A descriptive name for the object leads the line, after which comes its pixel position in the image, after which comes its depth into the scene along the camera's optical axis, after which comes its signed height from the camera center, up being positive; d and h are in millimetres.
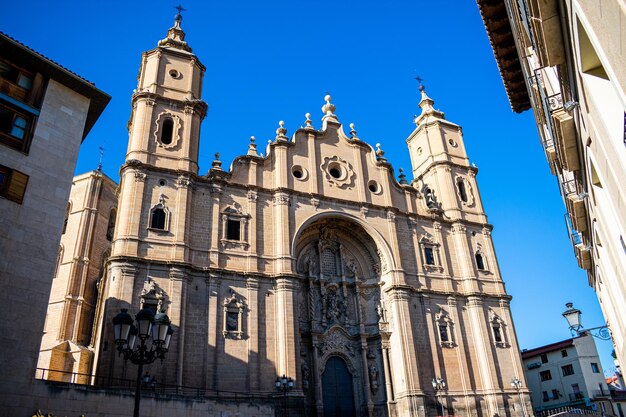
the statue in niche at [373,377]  27406 +2821
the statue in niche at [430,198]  34344 +15408
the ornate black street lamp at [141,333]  11031 +2384
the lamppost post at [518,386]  28797 +2022
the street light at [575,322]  13773 +2532
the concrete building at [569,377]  40719 +3498
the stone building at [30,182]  14461 +8408
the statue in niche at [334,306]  28516 +6934
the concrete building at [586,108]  6141 +4963
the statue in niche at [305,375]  25594 +2917
